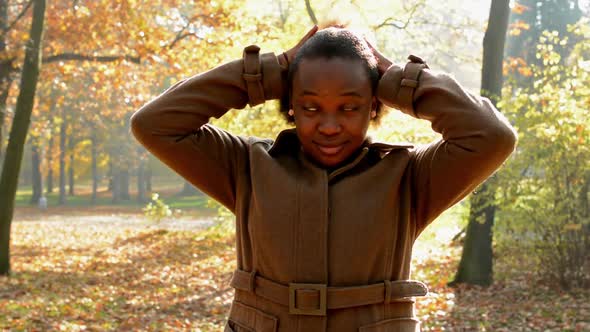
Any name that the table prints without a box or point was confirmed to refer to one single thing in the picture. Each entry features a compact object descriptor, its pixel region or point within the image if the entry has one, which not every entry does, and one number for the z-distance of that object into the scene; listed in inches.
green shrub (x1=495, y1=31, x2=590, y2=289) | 328.2
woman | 82.9
